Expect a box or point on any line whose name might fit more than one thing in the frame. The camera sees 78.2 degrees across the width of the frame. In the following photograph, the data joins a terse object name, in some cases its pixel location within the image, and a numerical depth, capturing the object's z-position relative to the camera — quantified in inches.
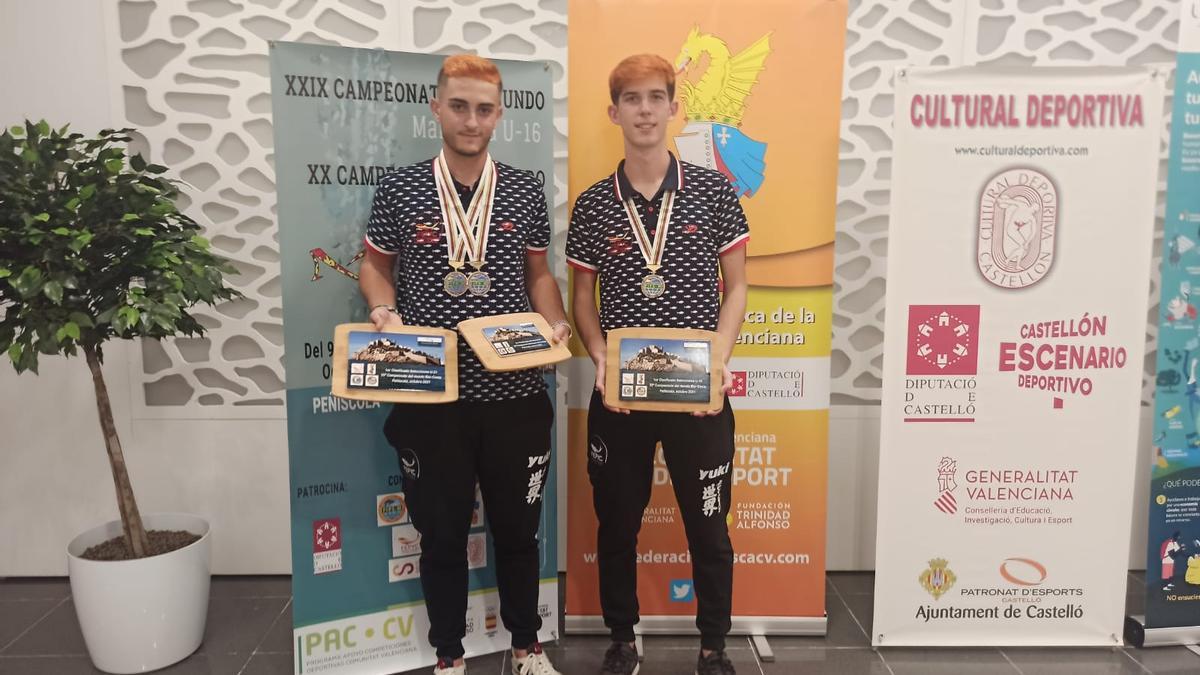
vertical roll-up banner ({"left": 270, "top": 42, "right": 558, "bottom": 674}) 87.6
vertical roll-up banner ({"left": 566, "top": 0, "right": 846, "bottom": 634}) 95.7
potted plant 84.8
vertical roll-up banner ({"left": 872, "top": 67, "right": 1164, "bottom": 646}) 93.8
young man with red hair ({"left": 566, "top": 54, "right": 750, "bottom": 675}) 84.0
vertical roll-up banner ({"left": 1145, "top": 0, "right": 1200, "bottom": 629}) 95.8
